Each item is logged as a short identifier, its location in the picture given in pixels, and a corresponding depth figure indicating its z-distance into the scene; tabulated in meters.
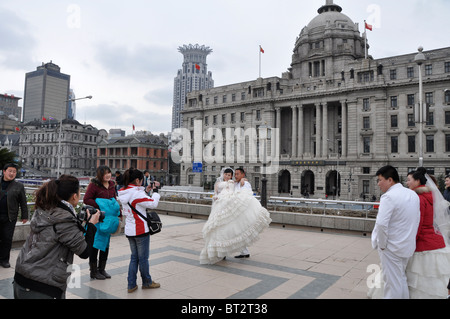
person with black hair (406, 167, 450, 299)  4.78
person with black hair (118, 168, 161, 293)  5.98
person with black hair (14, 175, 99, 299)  3.46
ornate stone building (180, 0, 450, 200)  48.25
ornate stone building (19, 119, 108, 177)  90.56
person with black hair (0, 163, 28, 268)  7.36
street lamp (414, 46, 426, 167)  16.10
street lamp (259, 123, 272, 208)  16.31
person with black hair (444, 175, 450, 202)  8.61
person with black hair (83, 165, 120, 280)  6.70
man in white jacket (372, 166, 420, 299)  4.69
